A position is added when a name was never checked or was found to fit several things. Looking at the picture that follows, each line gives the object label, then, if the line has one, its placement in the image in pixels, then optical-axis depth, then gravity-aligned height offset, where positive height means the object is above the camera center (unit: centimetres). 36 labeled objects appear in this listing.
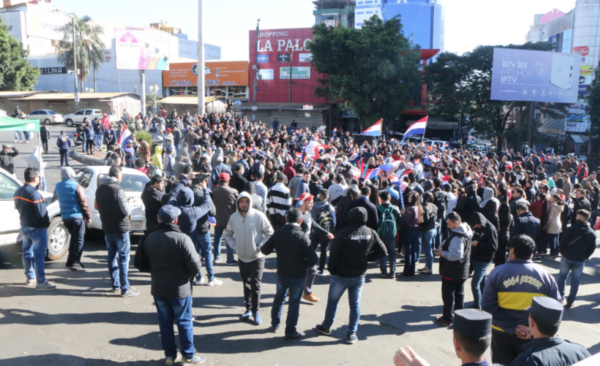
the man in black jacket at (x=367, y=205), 748 -144
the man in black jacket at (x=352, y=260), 552 -173
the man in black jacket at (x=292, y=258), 552 -171
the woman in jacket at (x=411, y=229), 841 -203
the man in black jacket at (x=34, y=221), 652 -157
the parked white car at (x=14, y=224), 754 -190
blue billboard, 3073 +313
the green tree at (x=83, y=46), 5091 +748
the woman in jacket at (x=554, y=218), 998 -215
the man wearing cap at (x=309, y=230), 663 -170
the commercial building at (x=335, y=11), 6481 +1540
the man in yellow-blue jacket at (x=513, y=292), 424 -161
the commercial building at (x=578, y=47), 4905 +1012
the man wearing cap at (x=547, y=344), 278 -140
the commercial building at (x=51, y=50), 5822 +900
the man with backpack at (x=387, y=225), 810 -190
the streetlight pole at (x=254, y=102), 3459 +104
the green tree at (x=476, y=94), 3812 +215
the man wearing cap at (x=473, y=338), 262 -126
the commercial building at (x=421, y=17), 11912 +2660
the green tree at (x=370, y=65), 3688 +433
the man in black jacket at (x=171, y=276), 474 -168
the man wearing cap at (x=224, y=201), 838 -157
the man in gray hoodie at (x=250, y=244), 595 -167
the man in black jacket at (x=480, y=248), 645 -181
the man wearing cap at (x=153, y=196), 698 -127
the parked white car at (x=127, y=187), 916 -155
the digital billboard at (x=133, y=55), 3541 +457
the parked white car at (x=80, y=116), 3778 -30
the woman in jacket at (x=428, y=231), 872 -216
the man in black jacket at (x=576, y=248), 698 -195
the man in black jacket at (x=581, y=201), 969 -172
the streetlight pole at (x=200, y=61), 2075 +244
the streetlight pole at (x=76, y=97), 3736 +123
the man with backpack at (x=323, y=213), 744 -158
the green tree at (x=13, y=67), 4388 +445
